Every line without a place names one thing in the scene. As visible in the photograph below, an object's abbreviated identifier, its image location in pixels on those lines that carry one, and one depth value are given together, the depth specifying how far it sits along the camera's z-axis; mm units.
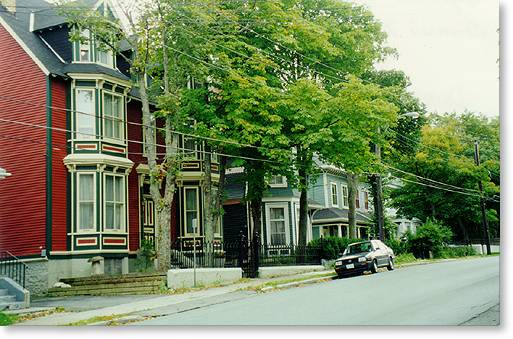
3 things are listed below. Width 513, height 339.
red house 13758
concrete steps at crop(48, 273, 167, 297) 14656
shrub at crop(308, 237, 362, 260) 19641
